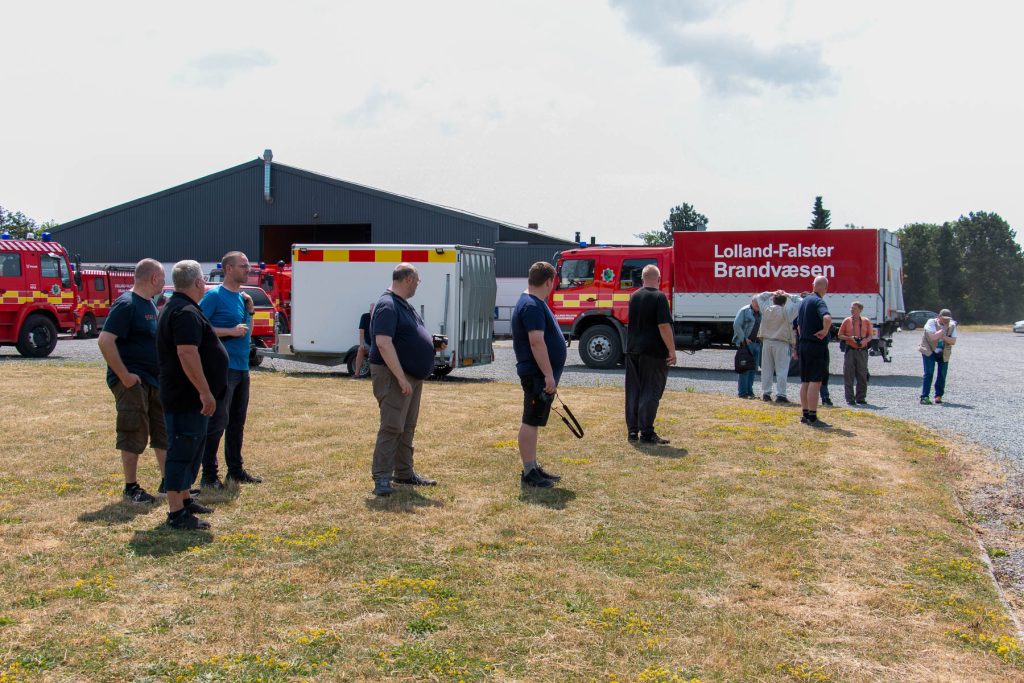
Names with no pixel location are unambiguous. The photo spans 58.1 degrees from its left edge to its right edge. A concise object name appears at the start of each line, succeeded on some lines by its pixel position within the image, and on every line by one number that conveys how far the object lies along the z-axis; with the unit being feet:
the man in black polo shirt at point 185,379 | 18.03
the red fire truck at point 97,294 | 99.45
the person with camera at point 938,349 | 47.35
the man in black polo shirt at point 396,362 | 21.17
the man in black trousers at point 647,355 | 29.27
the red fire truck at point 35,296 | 66.13
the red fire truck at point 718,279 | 59.72
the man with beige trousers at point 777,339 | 43.24
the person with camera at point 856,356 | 45.55
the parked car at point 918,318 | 192.79
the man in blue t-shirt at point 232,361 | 21.20
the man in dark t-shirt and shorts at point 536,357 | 22.58
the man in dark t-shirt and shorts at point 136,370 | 20.20
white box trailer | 52.70
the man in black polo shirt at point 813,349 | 35.22
